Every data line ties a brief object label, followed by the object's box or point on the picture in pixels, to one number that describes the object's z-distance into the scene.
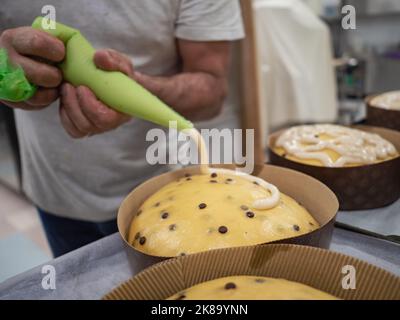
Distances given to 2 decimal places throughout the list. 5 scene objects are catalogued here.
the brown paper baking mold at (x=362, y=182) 0.96
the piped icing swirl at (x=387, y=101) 1.36
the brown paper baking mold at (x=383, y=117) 1.26
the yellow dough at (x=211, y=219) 0.69
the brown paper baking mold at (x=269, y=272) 0.55
